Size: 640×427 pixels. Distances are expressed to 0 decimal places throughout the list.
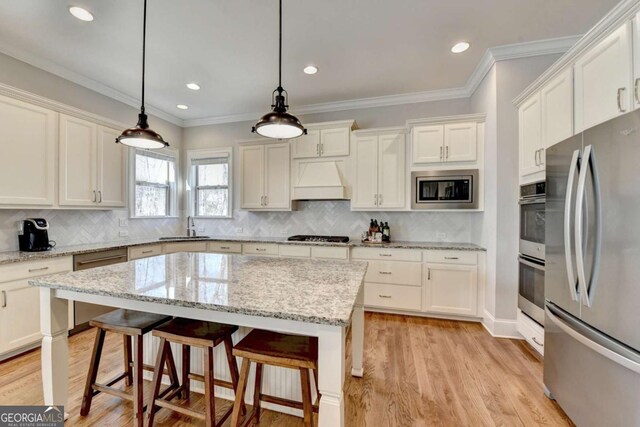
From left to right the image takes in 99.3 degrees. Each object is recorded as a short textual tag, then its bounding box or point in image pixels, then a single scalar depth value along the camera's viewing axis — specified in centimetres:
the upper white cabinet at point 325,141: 376
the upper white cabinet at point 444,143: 321
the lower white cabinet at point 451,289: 313
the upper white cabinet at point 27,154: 241
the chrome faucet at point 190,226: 462
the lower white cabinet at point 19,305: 225
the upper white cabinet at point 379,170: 358
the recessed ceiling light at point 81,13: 219
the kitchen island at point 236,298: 108
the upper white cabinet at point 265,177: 407
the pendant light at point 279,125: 158
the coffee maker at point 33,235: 266
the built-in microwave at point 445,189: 322
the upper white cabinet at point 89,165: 285
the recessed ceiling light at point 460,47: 267
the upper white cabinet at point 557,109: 195
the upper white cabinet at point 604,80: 150
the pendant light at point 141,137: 184
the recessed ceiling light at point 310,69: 308
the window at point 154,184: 402
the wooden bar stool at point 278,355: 127
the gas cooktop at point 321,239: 376
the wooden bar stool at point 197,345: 142
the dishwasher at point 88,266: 273
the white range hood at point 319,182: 373
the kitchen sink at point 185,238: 403
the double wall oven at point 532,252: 223
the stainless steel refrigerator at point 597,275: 120
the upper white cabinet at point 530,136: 232
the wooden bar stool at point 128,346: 153
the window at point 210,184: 461
